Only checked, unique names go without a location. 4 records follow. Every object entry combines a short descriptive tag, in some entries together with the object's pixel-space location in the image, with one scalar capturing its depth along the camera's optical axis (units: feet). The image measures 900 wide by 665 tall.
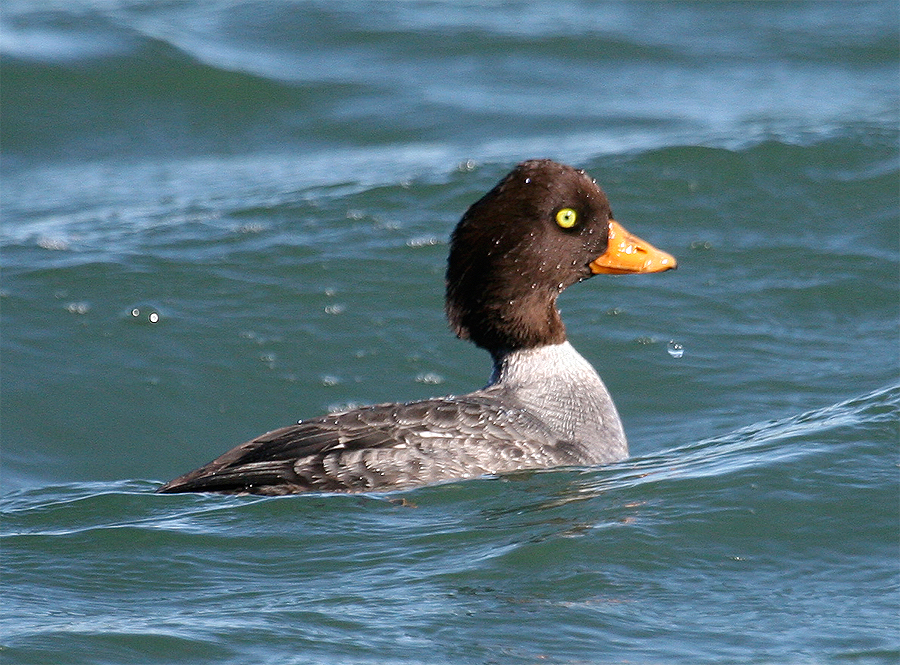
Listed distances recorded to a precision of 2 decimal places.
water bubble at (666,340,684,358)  34.83
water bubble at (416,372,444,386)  33.73
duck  23.08
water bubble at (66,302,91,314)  36.33
